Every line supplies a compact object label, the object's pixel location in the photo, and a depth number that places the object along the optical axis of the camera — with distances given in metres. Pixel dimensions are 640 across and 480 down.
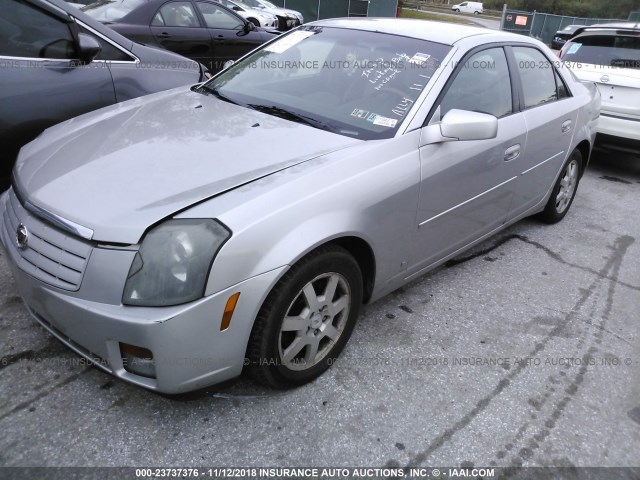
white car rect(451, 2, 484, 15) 59.19
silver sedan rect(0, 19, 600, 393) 1.92
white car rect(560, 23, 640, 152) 5.77
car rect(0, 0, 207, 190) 3.24
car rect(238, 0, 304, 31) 16.53
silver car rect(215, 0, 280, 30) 14.35
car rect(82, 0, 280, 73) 6.57
